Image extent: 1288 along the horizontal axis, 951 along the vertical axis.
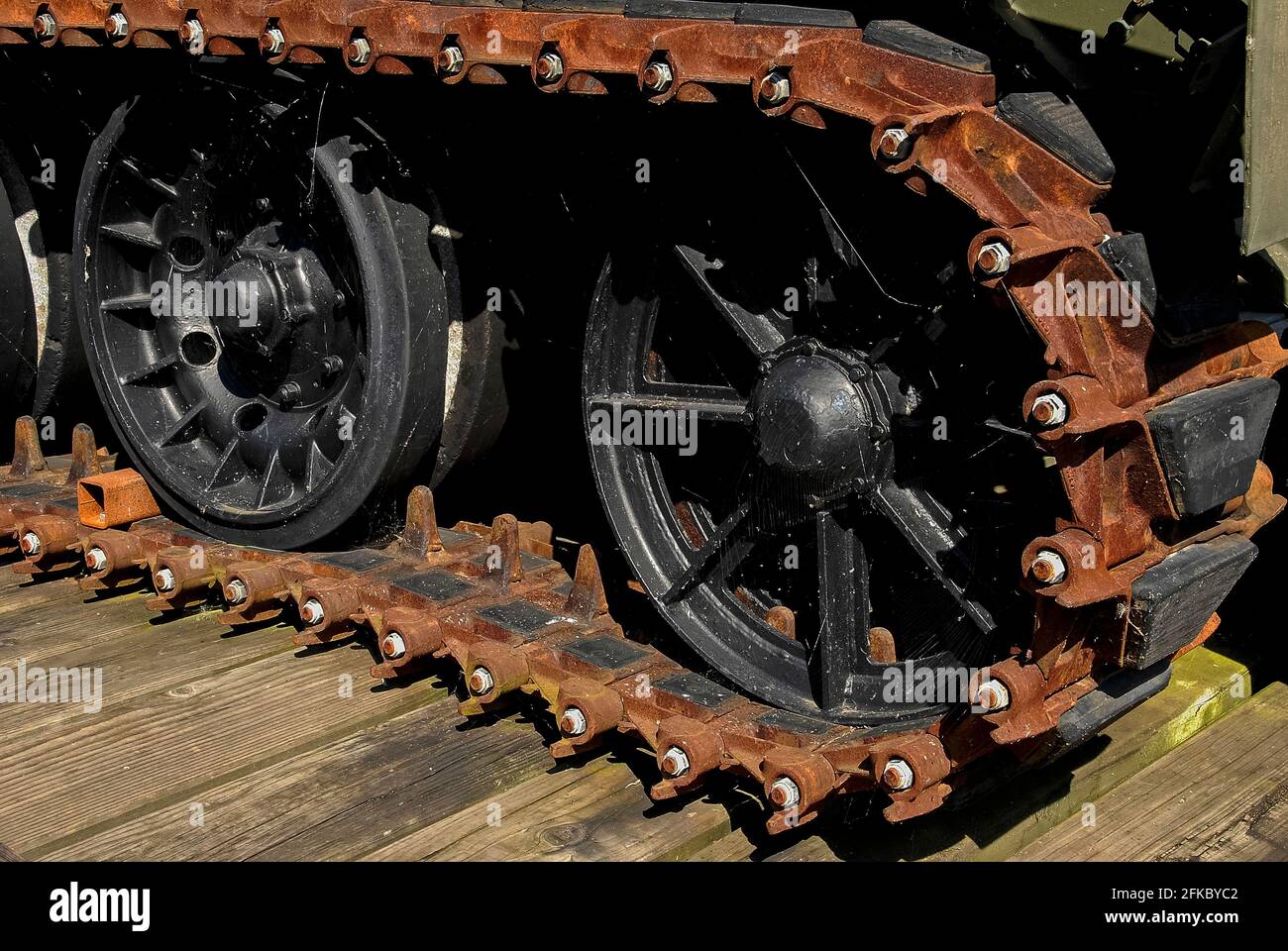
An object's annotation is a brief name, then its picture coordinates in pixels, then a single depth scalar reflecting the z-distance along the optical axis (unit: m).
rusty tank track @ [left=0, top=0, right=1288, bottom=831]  2.62
